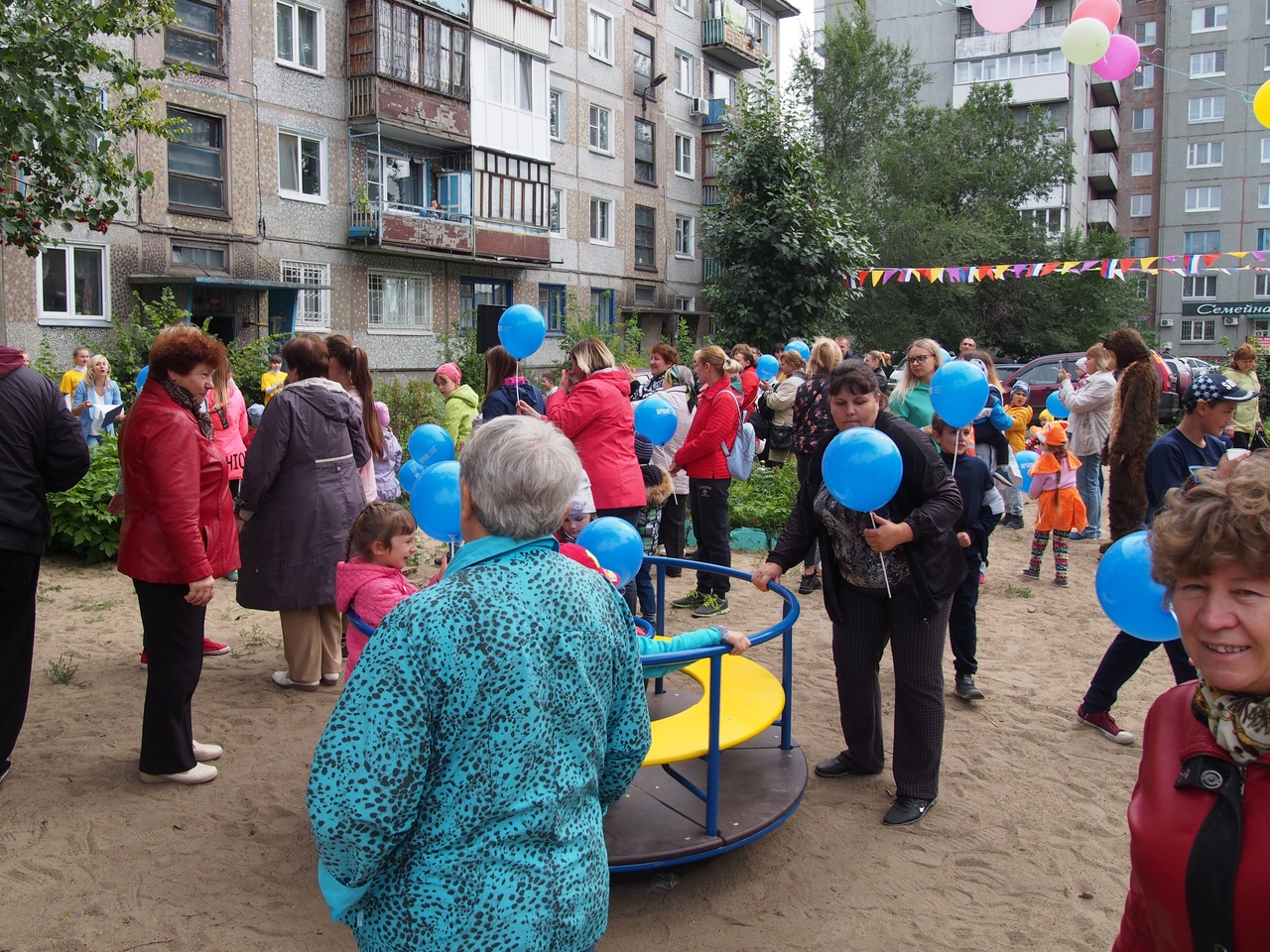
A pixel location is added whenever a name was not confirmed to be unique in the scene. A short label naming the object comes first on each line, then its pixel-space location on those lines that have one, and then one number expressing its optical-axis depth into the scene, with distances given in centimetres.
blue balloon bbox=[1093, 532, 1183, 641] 308
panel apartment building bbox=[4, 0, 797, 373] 1819
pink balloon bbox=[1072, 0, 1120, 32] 961
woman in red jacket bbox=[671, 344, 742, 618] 714
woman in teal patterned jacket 166
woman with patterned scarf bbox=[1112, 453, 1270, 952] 136
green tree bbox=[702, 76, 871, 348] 2562
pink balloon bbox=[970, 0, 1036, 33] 867
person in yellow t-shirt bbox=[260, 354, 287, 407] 1184
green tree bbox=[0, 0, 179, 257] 587
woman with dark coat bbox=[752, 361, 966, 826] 398
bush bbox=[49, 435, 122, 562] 859
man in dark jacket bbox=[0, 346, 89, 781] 390
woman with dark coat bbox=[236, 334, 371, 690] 507
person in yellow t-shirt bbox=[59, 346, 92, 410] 1220
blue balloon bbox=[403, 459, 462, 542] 441
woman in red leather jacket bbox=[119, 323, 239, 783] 400
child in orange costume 843
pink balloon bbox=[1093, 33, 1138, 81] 989
